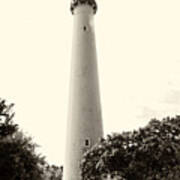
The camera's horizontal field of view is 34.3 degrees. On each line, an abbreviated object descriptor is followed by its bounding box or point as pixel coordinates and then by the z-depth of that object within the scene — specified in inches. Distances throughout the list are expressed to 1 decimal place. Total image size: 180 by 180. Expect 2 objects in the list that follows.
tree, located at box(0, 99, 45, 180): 456.1
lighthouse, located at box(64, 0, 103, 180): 1000.2
